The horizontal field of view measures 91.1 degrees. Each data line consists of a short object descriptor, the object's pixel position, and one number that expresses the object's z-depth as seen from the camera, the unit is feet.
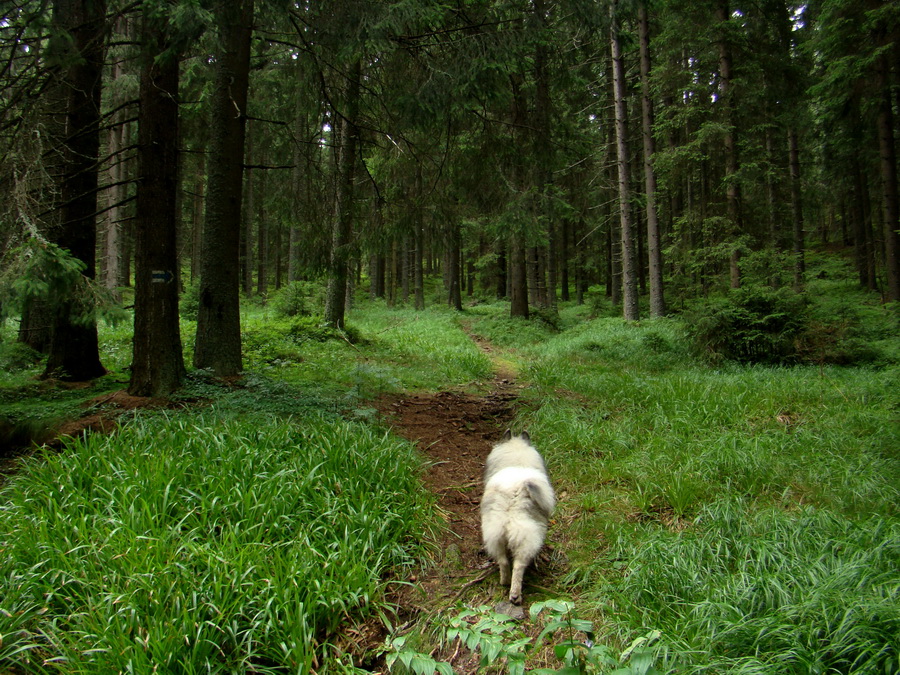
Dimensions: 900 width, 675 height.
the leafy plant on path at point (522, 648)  6.06
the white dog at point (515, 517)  9.09
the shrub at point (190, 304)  46.11
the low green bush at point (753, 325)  27.04
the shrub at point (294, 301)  46.21
